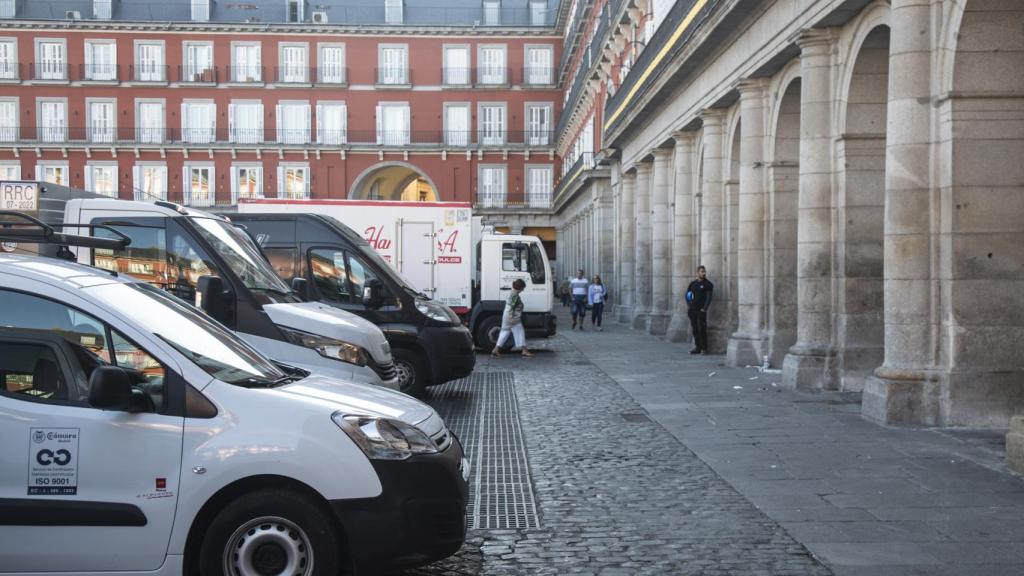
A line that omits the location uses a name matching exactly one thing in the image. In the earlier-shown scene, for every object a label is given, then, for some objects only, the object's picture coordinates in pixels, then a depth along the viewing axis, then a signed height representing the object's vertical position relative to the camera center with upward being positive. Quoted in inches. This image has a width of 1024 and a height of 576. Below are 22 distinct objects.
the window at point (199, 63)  2493.8 +519.9
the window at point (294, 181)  2504.9 +226.3
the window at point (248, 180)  2493.8 +227.9
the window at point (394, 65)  2556.6 +526.7
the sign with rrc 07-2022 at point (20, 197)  495.2 +37.3
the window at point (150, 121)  2471.7 +373.3
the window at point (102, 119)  2461.9 +377.1
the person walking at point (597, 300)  1213.7 -36.5
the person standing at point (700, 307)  820.0 -30.9
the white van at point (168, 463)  183.9 -36.0
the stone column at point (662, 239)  1066.7 +32.8
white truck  788.0 +23.8
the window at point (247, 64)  2506.2 +520.8
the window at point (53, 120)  2463.1 +375.1
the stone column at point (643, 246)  1190.3 +28.8
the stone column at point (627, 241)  1300.4 +37.5
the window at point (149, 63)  2487.7 +519.6
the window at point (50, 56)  2470.5 +534.2
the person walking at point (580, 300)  1203.2 -36.2
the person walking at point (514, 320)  790.5 -39.7
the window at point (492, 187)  2620.6 +219.2
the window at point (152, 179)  2459.8 +228.9
